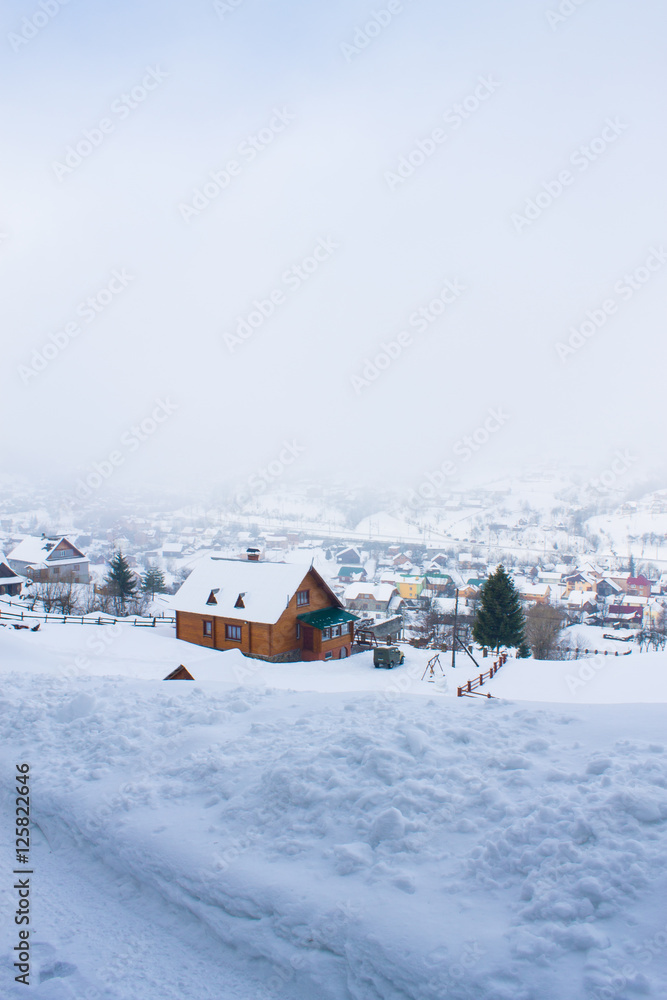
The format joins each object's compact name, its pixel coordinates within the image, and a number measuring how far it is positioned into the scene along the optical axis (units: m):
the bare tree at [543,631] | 46.94
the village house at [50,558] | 60.47
